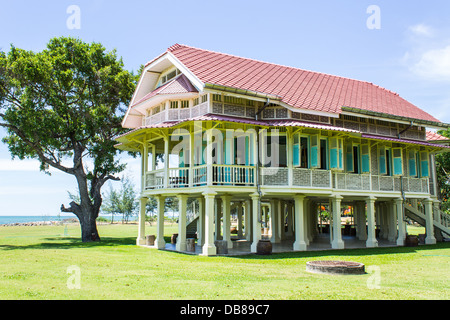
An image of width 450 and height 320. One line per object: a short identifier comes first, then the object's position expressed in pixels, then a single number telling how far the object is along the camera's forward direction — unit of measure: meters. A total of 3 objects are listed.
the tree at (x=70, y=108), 24.31
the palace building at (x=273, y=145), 18.55
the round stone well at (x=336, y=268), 11.77
